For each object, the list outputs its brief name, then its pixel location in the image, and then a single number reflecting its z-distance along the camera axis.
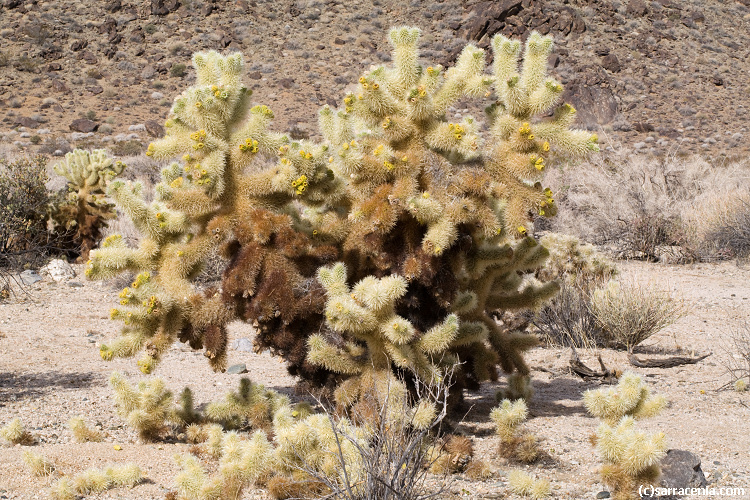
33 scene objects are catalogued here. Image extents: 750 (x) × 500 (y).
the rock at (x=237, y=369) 6.95
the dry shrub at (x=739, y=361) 5.84
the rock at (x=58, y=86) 34.28
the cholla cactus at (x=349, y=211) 4.25
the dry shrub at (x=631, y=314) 7.25
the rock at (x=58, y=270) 10.50
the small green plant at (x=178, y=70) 35.59
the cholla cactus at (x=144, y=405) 4.56
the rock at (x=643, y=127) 33.28
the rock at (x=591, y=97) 33.59
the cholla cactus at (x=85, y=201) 11.15
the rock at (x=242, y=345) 7.86
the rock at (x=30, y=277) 10.10
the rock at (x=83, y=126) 30.89
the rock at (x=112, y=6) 39.16
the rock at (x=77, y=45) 37.03
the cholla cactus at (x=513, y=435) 4.14
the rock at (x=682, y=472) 3.64
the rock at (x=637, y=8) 42.72
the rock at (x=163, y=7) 39.22
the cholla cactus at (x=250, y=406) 4.71
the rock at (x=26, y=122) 30.81
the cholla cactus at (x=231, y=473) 3.46
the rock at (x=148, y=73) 35.72
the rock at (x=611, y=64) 38.41
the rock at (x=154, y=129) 29.93
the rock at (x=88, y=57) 36.56
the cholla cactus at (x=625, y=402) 3.92
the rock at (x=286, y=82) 35.28
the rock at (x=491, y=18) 37.75
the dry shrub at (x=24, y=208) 9.87
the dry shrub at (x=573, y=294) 7.63
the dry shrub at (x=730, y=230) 12.18
